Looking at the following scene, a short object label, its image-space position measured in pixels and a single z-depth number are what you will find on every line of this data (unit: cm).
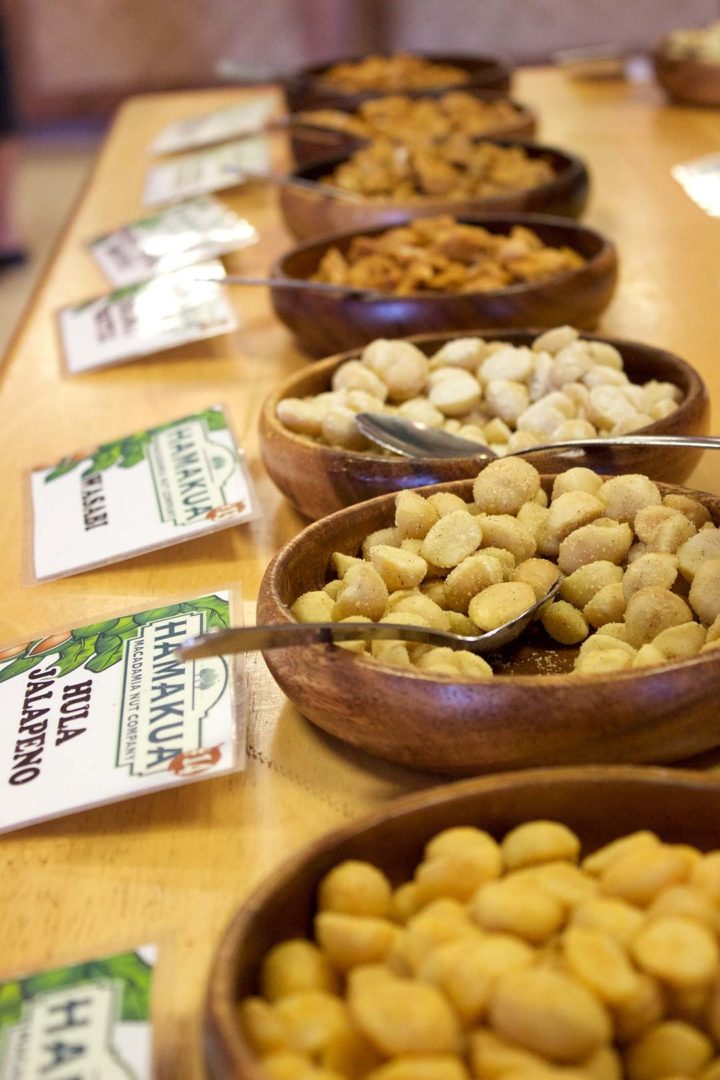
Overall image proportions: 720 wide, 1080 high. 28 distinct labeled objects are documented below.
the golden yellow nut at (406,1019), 40
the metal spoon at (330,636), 57
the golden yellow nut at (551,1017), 40
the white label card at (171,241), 151
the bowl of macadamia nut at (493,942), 40
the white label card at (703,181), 163
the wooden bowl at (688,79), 208
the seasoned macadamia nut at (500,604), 66
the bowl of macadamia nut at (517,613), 57
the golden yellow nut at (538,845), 49
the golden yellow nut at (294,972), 45
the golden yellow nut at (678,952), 42
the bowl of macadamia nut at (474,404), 83
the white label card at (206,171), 185
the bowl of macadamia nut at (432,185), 138
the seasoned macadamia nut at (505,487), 75
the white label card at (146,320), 127
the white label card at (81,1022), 46
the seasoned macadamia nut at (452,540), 71
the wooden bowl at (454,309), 109
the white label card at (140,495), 88
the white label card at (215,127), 214
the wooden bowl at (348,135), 168
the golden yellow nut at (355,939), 45
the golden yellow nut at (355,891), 47
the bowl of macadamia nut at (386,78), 196
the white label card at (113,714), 63
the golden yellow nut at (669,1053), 42
